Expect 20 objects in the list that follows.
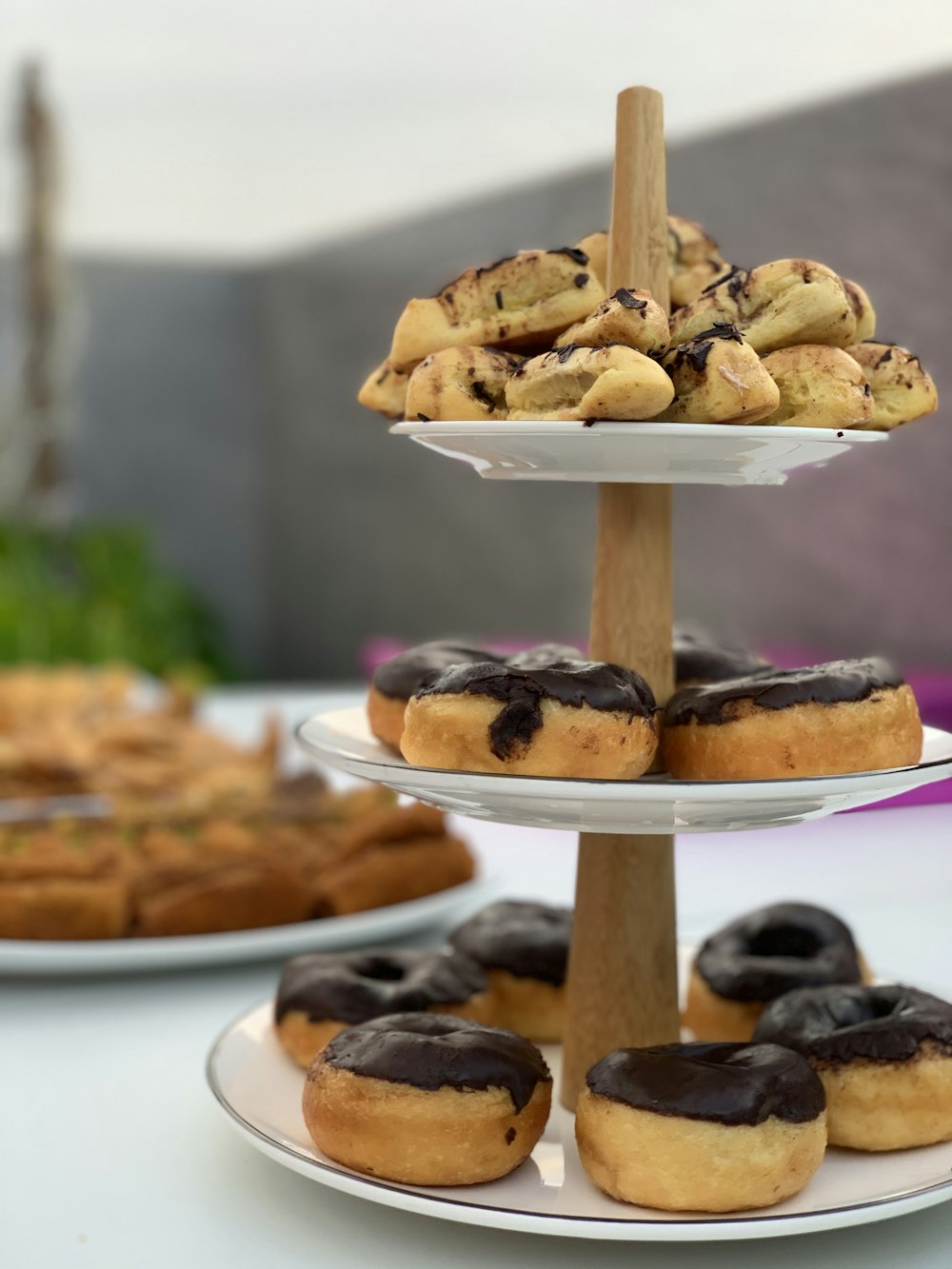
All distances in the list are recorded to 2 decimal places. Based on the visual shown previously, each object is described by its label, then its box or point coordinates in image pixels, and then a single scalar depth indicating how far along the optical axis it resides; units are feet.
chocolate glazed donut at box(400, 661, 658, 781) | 2.10
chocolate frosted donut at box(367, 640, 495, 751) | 2.58
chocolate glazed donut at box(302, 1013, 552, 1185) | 2.20
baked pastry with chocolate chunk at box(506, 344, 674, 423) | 1.93
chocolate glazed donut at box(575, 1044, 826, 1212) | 2.09
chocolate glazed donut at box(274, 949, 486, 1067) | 2.69
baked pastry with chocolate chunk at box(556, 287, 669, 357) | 2.04
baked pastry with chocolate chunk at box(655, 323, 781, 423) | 1.99
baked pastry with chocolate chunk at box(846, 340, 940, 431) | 2.25
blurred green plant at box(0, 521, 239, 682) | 14.85
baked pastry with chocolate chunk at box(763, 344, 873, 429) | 2.09
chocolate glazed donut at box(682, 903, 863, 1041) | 2.84
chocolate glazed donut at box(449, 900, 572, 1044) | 2.99
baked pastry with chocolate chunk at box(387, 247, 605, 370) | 2.27
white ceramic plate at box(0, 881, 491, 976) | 3.59
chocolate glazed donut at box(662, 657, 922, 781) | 2.17
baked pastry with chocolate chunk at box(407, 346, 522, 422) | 2.13
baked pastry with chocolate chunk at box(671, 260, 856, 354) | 2.18
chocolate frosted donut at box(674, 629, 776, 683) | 2.64
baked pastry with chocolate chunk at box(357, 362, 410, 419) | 2.50
